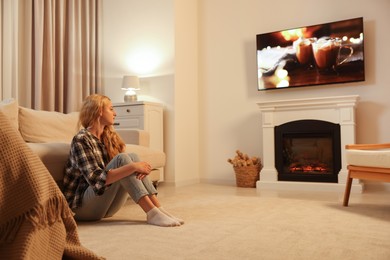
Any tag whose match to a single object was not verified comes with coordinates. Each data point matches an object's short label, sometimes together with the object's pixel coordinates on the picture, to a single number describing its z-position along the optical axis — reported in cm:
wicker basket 430
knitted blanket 90
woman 204
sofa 238
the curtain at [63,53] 408
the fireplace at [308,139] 388
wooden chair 253
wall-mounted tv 398
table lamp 444
